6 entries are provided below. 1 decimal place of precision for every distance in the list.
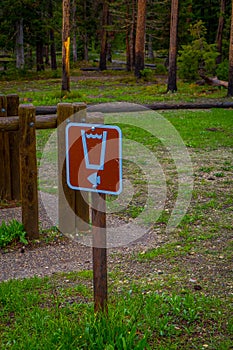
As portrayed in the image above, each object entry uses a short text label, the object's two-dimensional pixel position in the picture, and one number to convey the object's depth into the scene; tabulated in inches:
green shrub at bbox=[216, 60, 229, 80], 1100.5
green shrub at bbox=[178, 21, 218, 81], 1149.3
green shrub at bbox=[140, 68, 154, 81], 1251.8
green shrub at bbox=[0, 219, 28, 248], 226.8
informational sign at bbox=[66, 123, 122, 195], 128.7
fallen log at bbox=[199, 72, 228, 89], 1025.3
